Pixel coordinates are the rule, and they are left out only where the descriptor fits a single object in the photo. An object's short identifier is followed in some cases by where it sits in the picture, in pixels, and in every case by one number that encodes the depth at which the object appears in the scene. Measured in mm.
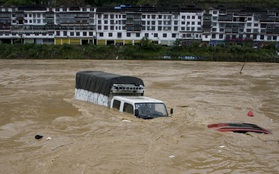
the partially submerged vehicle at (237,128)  13255
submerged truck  14039
